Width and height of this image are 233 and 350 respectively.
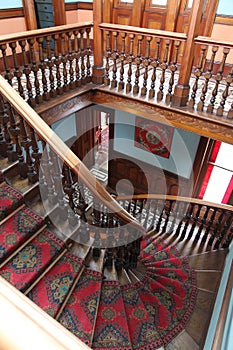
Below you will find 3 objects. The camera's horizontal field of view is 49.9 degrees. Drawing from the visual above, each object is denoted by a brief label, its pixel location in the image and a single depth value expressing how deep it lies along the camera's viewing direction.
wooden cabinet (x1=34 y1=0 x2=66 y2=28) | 4.55
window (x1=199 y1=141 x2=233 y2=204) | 4.80
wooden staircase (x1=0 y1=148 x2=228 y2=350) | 1.98
